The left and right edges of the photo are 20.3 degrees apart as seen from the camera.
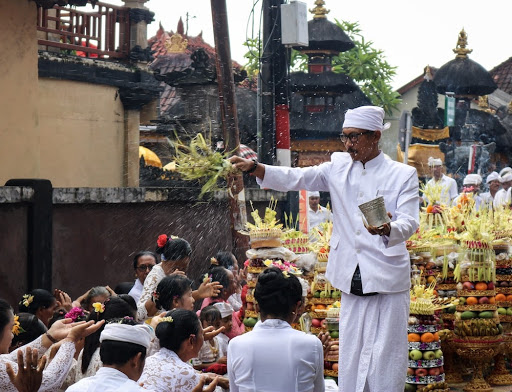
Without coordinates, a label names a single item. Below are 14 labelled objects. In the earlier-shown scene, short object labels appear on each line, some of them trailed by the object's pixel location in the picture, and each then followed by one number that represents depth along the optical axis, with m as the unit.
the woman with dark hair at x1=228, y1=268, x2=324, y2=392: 7.80
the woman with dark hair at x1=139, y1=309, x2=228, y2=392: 8.80
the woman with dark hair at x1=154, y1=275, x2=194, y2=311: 11.05
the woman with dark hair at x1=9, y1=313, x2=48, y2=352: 9.84
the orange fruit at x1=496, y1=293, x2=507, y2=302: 13.49
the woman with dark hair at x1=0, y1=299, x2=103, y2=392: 8.36
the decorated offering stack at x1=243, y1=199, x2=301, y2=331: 12.36
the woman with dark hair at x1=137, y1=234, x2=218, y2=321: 11.67
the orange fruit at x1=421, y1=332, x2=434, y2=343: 11.53
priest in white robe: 9.21
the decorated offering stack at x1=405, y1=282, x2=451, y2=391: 11.42
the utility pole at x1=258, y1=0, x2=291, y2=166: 20.07
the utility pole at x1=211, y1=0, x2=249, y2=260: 17.23
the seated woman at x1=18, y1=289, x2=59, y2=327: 11.53
